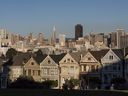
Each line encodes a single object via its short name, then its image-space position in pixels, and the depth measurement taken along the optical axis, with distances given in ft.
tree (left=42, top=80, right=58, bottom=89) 276.27
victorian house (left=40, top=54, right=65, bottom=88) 303.89
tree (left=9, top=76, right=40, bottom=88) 227.30
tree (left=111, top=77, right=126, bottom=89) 258.51
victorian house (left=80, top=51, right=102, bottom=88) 291.50
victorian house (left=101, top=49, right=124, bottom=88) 285.02
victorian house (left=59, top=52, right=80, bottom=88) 299.38
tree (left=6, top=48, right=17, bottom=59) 486.75
